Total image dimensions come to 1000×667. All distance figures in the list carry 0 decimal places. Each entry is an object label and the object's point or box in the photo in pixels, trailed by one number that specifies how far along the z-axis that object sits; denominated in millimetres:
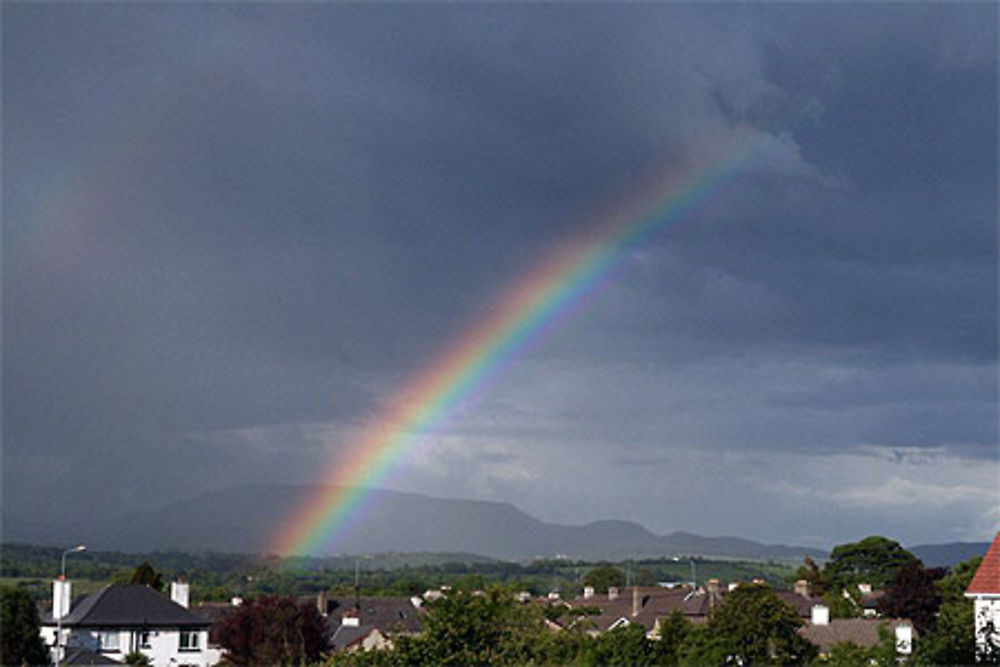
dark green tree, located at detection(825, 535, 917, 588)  143500
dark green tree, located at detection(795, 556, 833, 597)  132000
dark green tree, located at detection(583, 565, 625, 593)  186250
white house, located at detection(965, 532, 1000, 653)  52031
